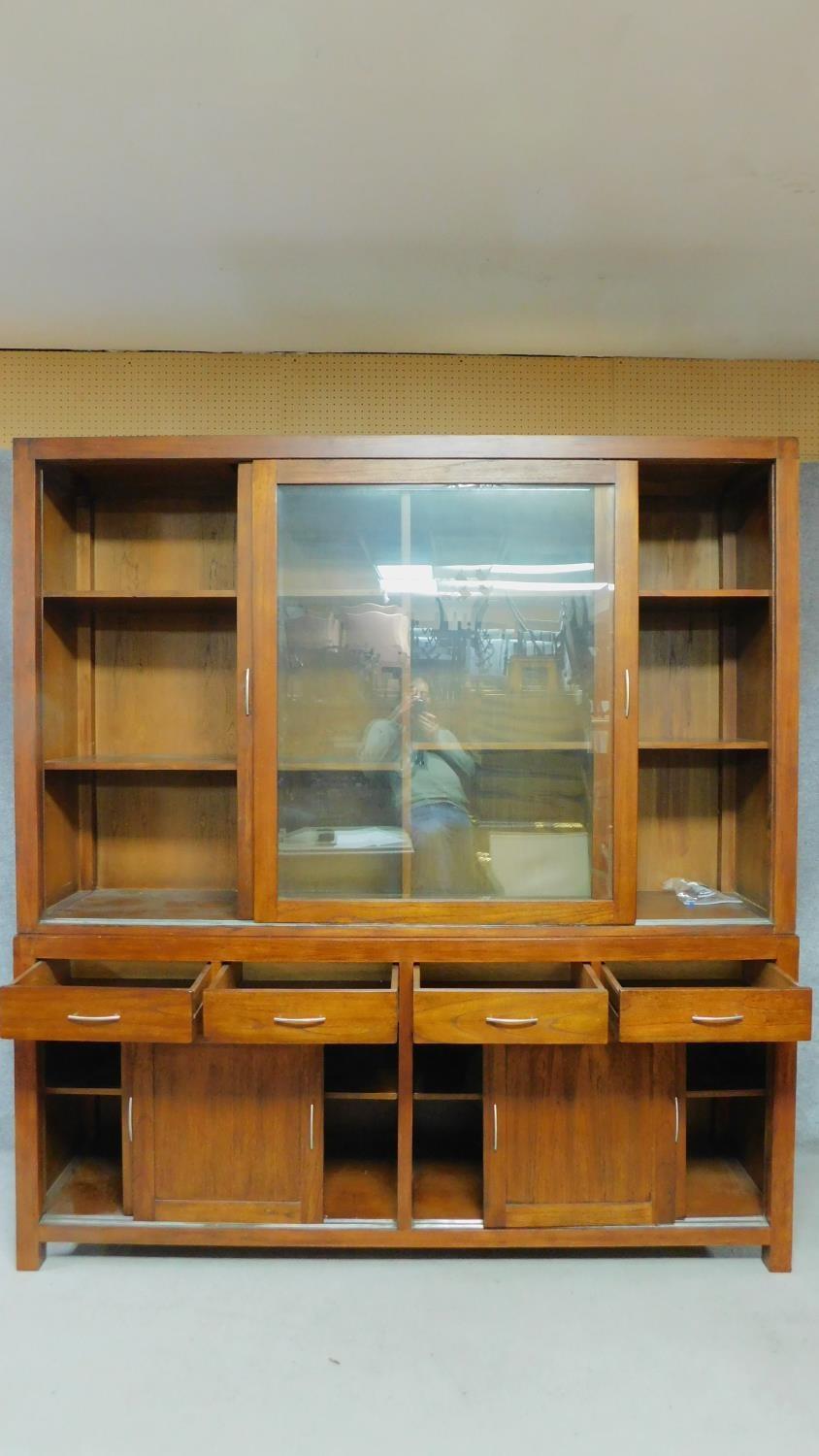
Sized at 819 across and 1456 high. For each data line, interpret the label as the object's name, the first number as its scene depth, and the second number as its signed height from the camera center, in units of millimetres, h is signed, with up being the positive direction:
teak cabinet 2045 -501
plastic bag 2277 -565
